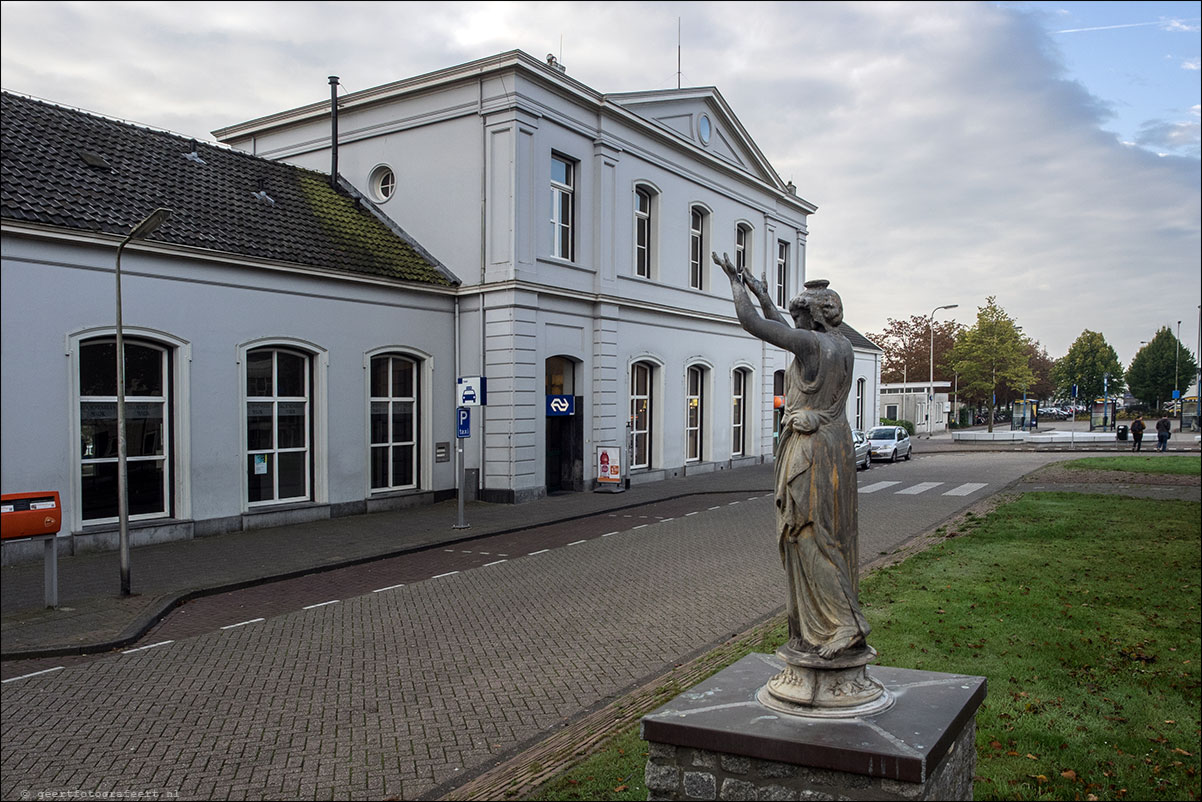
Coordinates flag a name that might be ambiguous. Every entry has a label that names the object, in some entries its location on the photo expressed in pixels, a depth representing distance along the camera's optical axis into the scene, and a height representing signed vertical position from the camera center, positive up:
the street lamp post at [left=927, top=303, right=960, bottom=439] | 61.28 -0.98
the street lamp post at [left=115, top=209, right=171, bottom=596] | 9.30 -0.94
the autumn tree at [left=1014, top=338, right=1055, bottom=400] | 90.44 +2.21
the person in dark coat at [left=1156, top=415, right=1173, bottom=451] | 40.06 -1.98
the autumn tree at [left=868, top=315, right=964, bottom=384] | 81.12 +4.26
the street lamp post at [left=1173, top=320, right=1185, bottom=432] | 76.76 +1.31
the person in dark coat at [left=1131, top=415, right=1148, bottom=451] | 40.03 -1.99
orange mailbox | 8.04 -1.16
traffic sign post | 16.80 -0.64
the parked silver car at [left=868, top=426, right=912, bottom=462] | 35.28 -2.20
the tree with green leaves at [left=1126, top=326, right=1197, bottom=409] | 80.44 +2.05
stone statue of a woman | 4.36 -0.70
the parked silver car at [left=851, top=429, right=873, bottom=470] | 31.24 -2.25
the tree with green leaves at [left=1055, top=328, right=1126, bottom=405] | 90.69 +2.69
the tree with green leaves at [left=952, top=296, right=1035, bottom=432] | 62.38 +2.82
